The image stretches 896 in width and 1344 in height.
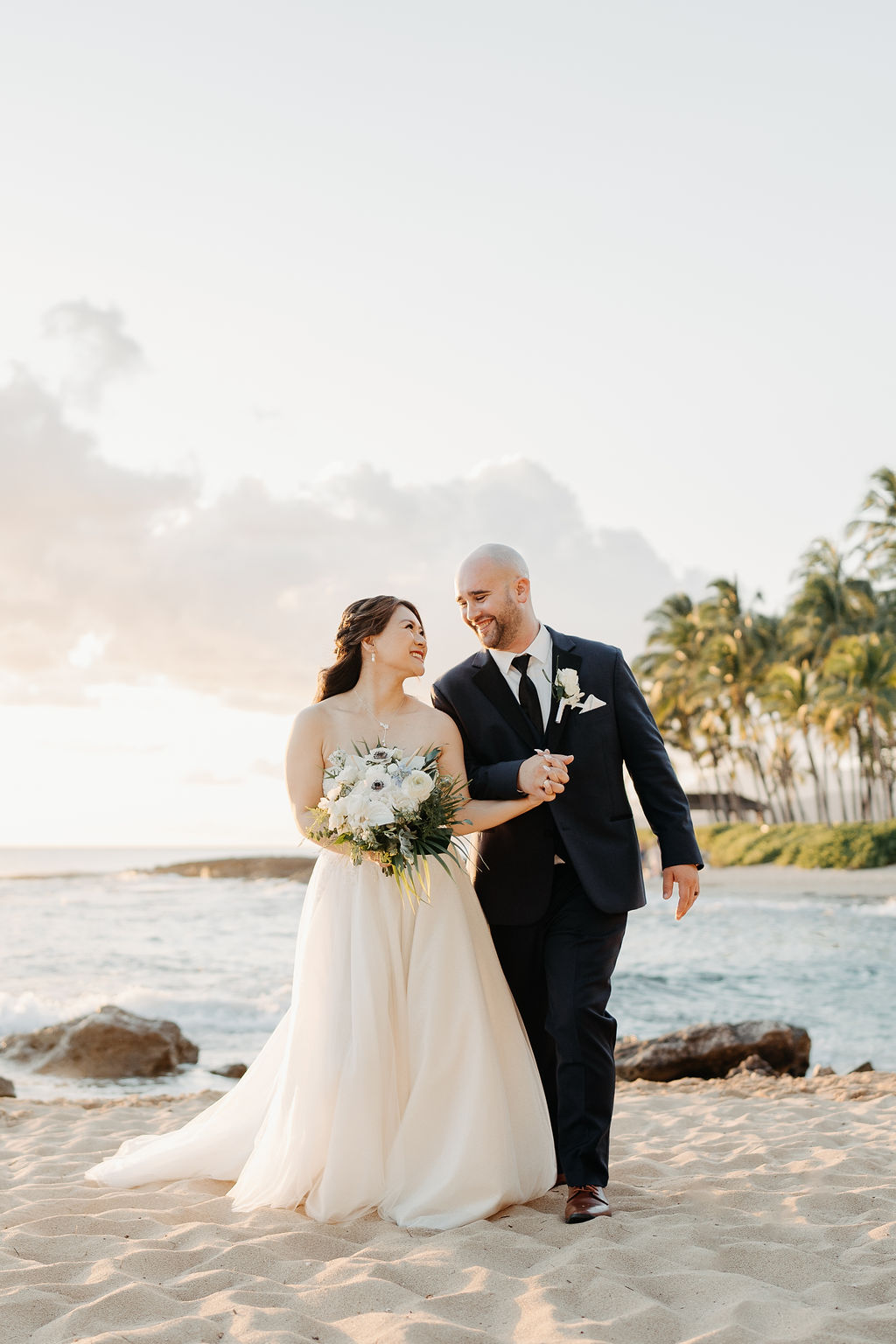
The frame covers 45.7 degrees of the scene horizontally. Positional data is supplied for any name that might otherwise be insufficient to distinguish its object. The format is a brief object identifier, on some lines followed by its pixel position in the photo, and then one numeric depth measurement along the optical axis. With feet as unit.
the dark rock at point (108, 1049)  28.32
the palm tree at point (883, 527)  124.57
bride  12.46
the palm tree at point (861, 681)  123.44
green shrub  125.29
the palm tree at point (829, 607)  140.26
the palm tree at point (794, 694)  136.46
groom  13.01
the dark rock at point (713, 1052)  26.89
